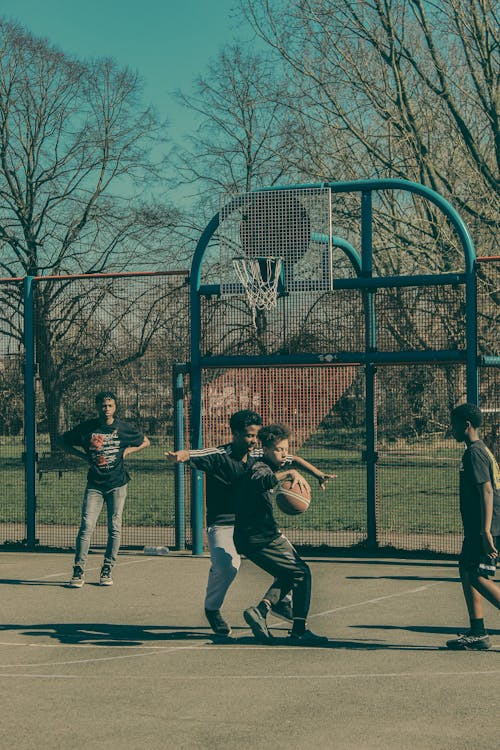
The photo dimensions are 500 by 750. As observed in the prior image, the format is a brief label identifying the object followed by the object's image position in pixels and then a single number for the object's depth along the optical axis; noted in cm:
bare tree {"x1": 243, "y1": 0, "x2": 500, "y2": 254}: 1960
